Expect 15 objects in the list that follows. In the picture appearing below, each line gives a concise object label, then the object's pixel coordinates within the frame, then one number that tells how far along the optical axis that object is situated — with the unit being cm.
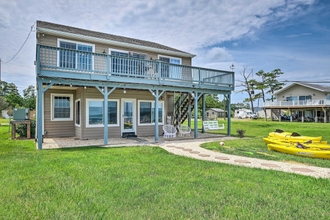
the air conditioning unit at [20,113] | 1177
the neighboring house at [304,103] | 3109
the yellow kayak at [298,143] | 744
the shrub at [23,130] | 1248
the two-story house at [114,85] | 964
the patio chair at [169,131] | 1199
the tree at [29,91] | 5638
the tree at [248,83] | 4538
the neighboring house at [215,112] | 5598
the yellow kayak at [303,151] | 688
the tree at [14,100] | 3844
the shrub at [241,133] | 1295
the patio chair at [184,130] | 1236
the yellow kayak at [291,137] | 886
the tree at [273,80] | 4374
